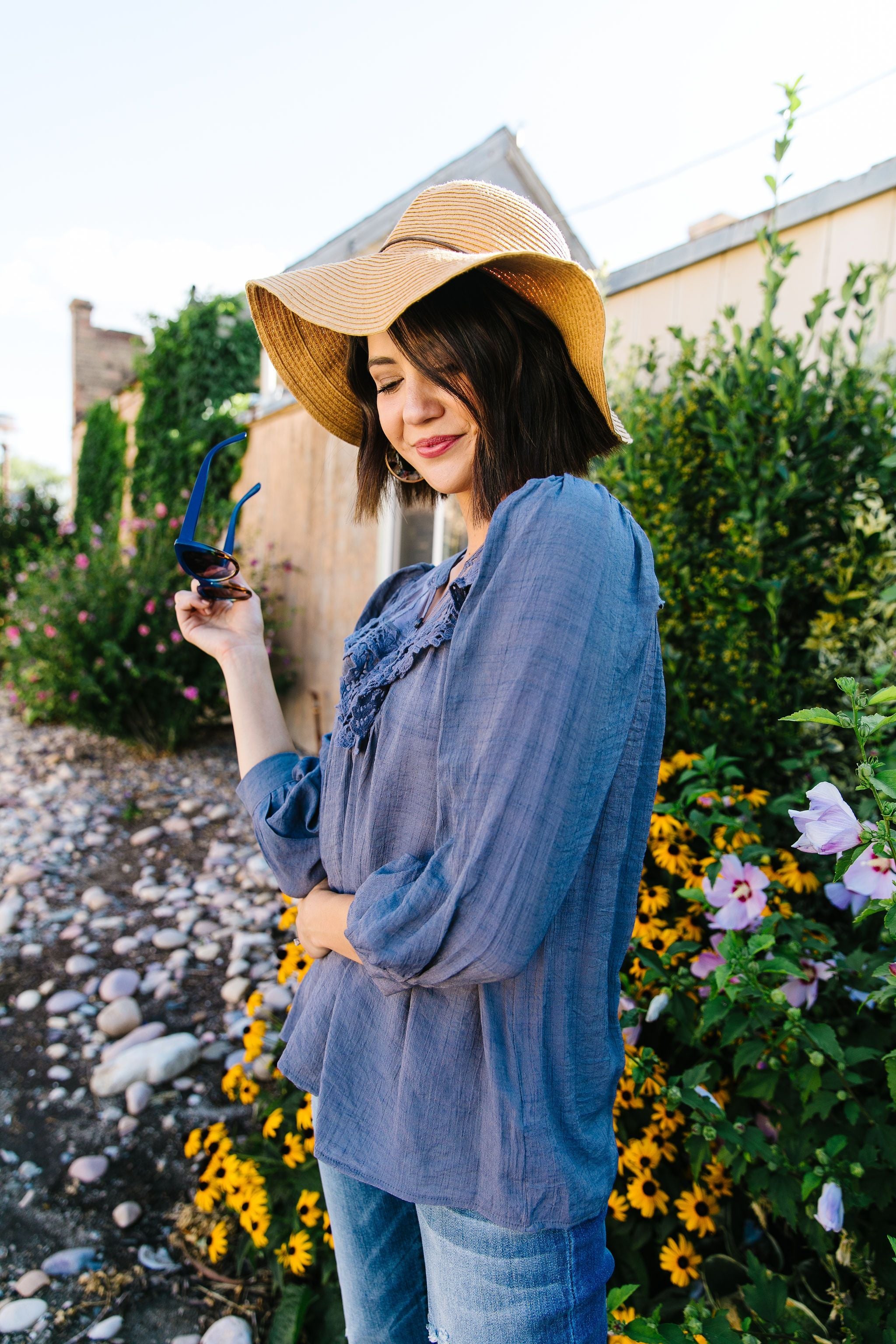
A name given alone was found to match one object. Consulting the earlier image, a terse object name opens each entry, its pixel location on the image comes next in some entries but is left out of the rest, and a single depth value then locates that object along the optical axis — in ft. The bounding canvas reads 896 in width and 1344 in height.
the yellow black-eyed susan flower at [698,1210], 4.78
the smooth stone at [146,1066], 8.67
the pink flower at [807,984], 4.68
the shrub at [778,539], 7.43
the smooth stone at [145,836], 14.78
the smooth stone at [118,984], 10.31
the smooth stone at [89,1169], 7.43
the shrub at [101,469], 37.76
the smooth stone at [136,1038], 9.25
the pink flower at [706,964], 5.26
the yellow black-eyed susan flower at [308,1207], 5.59
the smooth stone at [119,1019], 9.65
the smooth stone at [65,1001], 10.00
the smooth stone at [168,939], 11.46
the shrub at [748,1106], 4.14
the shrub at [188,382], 28.78
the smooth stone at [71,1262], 6.45
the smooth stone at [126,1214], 6.93
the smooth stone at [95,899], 12.54
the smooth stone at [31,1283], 6.27
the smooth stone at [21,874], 13.08
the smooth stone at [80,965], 10.79
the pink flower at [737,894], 4.83
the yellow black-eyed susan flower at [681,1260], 4.68
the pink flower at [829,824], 2.98
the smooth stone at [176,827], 15.19
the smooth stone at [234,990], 10.20
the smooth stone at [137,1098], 8.33
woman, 2.45
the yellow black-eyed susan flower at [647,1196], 4.77
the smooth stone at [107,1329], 5.94
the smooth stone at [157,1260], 6.55
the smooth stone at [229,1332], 5.83
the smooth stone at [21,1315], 5.98
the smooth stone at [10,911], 11.79
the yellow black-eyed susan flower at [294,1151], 5.76
